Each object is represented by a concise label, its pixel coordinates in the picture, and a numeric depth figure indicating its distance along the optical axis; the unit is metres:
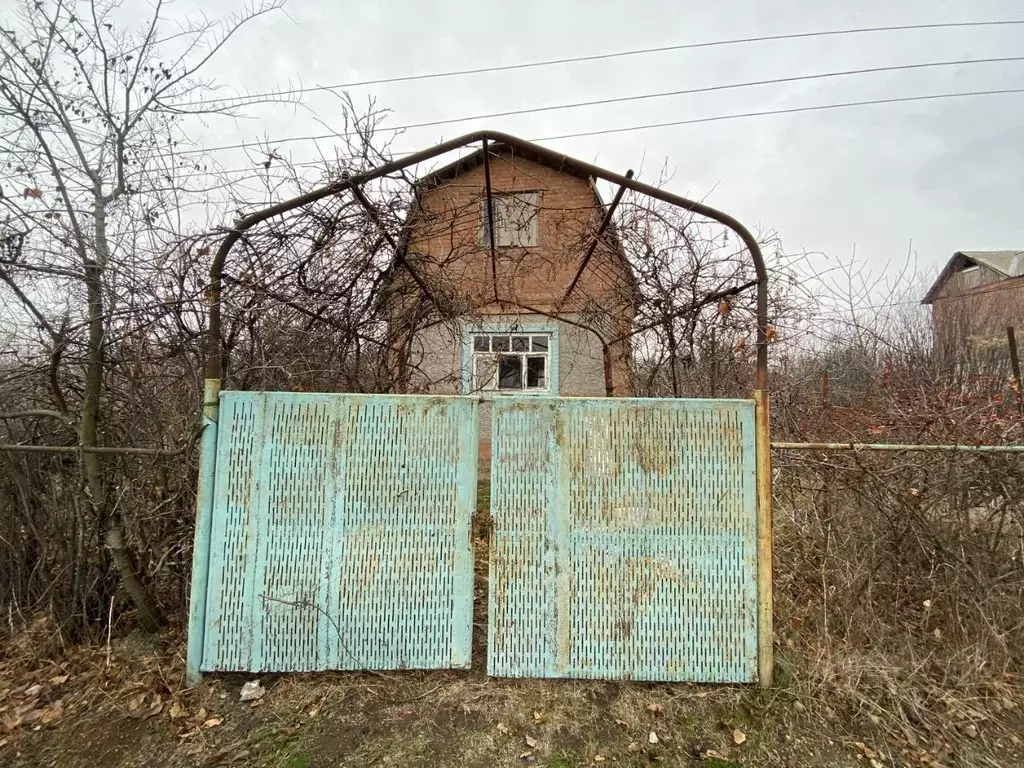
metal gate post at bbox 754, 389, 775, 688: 2.55
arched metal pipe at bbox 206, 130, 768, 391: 2.70
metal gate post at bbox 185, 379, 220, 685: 2.53
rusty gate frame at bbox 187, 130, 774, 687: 2.55
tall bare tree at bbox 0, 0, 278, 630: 2.78
